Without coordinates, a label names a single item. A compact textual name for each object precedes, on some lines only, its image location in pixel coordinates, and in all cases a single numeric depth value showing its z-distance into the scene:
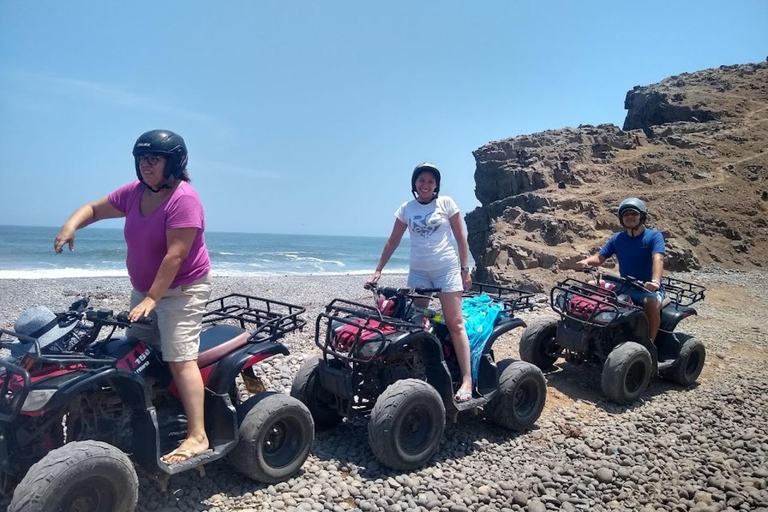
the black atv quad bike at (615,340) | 6.75
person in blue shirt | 7.15
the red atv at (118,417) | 3.23
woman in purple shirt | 3.84
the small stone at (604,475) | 4.79
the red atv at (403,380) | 4.70
